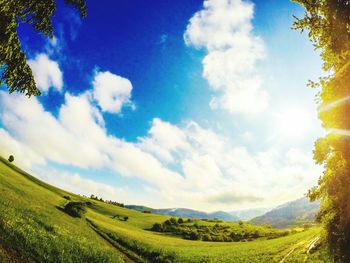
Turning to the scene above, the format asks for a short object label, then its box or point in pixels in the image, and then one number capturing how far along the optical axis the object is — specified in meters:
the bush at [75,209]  43.69
